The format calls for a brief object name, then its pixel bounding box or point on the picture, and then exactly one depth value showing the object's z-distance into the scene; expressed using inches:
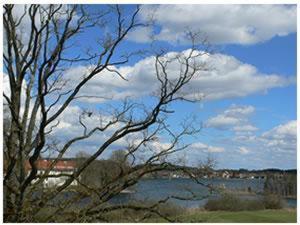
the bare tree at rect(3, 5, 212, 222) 353.7
